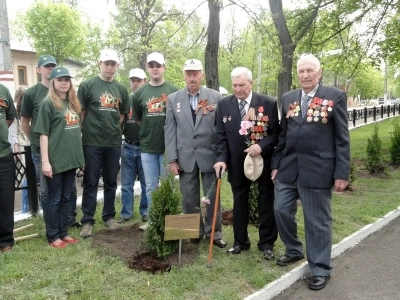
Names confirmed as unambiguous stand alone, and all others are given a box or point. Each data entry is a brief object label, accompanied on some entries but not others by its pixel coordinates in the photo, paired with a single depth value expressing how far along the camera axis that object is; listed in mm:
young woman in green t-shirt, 4742
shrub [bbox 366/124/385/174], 10422
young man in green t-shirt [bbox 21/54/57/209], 5250
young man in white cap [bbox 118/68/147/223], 6164
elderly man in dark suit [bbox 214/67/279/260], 4566
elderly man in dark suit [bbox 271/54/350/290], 4043
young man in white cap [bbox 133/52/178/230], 5477
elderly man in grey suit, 4922
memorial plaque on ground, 4410
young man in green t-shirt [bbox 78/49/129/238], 5328
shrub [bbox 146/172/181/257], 4602
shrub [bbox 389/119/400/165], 11656
